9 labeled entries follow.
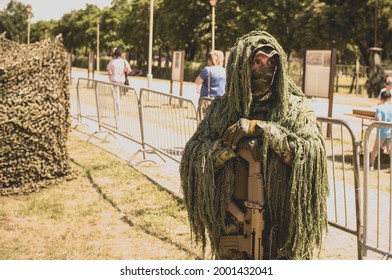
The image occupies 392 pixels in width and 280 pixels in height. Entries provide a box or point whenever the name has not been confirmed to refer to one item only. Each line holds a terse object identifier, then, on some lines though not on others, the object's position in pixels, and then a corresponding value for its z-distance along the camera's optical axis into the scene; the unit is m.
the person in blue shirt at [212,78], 7.29
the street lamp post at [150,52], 10.60
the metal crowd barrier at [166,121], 5.94
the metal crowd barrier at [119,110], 7.74
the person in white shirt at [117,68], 10.99
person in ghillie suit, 2.53
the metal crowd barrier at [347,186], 3.72
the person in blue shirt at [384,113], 7.37
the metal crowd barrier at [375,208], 3.73
